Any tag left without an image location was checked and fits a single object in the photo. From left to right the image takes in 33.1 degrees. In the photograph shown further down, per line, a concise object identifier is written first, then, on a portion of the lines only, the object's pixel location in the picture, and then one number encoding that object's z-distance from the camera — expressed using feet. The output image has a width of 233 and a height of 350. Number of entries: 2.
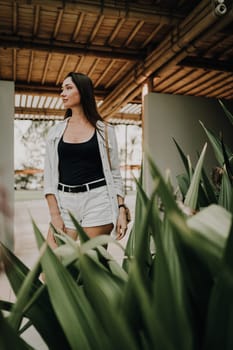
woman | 5.99
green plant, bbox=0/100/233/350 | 1.01
